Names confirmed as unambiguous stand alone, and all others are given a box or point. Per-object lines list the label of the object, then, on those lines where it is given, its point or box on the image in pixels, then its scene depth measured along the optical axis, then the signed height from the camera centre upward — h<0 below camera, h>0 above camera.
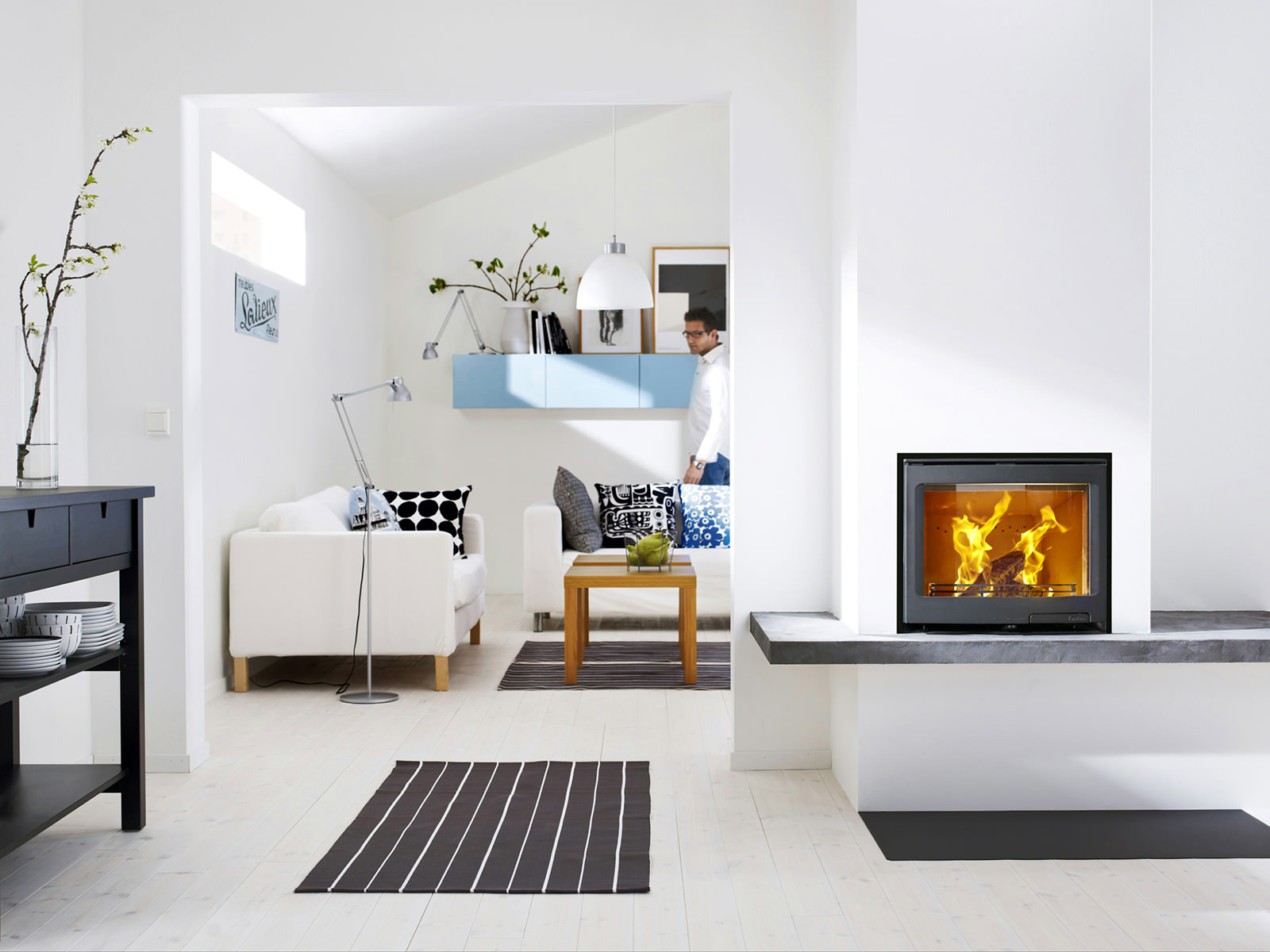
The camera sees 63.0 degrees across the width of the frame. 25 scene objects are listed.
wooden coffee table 4.48 -0.54
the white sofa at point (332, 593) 4.35 -0.52
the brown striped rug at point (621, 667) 4.48 -0.92
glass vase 2.50 +0.11
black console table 2.21 -0.33
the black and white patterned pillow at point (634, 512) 6.15 -0.27
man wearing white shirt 6.45 +0.33
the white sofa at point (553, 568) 5.68 -0.56
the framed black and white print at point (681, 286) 7.02 +1.24
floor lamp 4.17 -0.51
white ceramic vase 6.88 +0.93
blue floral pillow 6.16 -0.30
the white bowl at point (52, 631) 2.46 -0.39
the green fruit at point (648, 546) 4.74 -0.36
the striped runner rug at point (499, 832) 2.42 -0.96
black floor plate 2.57 -0.95
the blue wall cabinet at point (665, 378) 6.87 +0.60
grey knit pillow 5.89 -0.27
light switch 3.20 +0.14
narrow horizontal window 4.49 +1.16
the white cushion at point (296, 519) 4.45 -0.22
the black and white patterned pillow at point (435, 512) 5.39 -0.23
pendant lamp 5.20 +0.92
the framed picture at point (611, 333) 7.01 +0.92
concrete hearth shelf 2.69 -0.47
